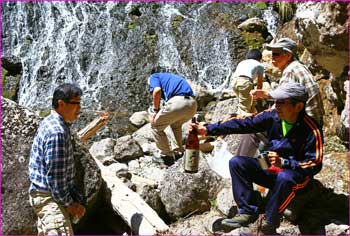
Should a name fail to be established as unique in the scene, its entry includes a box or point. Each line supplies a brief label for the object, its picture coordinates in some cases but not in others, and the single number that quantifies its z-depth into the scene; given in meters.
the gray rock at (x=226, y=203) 5.31
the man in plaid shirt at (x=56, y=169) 3.99
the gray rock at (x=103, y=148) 8.95
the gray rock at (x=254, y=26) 14.96
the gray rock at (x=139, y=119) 11.47
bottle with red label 5.12
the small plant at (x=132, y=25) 15.54
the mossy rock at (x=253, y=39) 14.58
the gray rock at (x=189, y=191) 5.79
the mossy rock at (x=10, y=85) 14.12
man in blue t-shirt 6.95
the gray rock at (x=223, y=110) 9.80
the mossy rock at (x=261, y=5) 15.94
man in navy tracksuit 4.43
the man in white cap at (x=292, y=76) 5.19
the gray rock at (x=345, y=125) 5.77
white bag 5.95
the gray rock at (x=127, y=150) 8.70
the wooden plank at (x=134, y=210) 5.23
